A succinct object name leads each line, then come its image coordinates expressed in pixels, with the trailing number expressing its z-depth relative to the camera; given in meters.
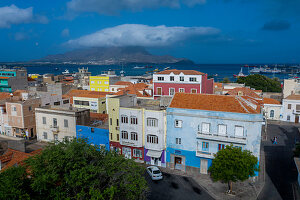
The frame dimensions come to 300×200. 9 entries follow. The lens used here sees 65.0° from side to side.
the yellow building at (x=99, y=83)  84.75
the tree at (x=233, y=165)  27.50
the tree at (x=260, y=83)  96.19
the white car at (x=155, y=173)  33.28
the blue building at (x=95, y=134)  40.07
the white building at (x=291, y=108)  60.78
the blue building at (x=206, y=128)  31.52
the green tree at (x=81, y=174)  18.17
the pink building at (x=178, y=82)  49.09
